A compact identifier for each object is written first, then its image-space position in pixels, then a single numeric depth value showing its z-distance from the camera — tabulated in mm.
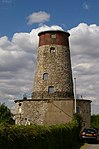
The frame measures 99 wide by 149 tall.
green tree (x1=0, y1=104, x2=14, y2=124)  52078
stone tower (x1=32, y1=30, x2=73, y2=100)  50459
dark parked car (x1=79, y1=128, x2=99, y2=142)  32156
